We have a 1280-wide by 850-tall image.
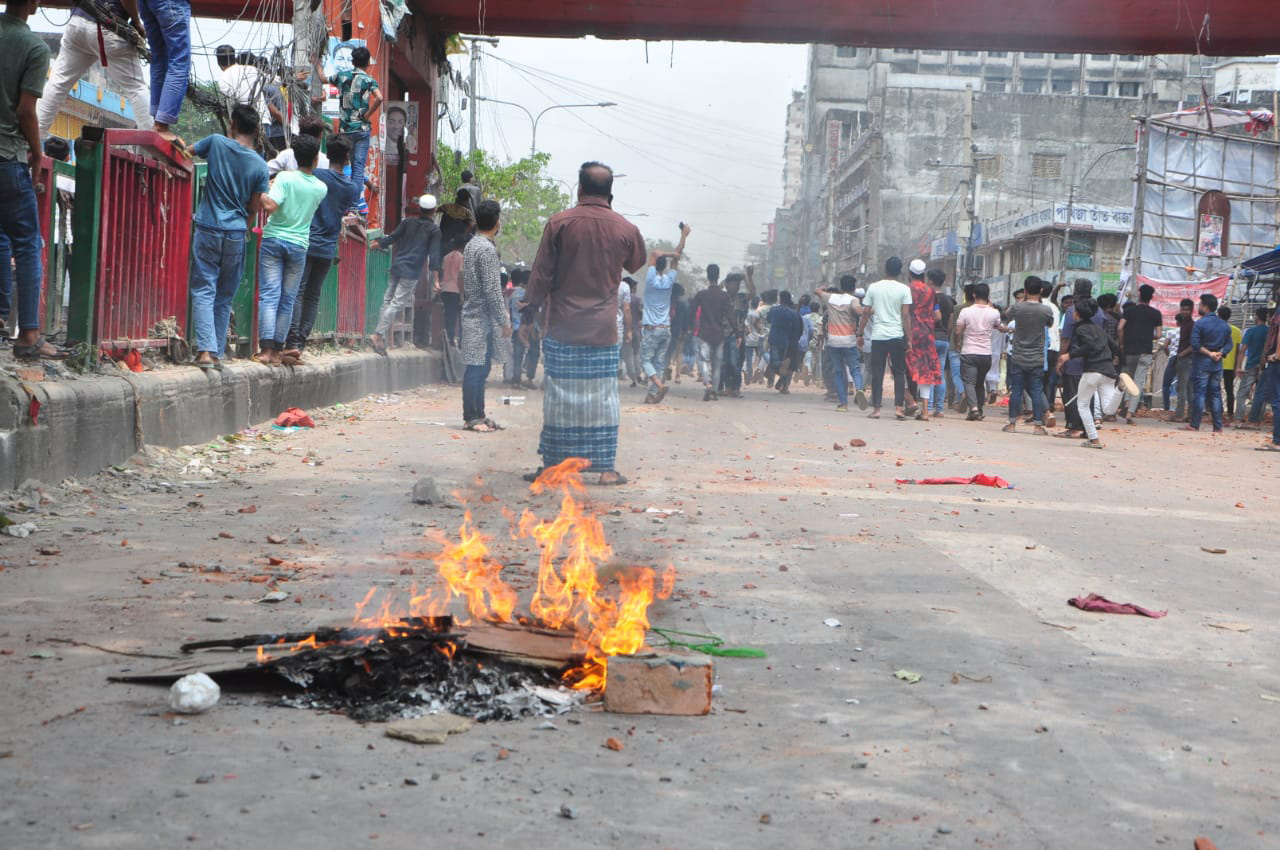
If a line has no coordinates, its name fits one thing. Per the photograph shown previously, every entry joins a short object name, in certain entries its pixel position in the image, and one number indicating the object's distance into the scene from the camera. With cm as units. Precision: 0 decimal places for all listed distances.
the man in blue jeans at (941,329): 1606
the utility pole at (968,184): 4994
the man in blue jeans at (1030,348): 1476
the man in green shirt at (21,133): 618
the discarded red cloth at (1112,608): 470
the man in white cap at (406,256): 1591
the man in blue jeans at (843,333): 1717
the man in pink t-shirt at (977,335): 1584
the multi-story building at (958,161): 6300
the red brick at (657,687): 326
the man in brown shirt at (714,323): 1802
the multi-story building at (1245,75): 5578
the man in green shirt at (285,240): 1013
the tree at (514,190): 3578
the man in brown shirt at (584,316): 773
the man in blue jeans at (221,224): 862
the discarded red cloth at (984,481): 858
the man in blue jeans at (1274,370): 1368
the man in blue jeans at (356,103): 1378
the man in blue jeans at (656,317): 1698
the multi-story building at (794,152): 13775
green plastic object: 388
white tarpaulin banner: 2967
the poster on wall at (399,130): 1977
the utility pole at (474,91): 3797
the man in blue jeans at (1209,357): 1655
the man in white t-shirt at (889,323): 1523
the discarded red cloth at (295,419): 1012
